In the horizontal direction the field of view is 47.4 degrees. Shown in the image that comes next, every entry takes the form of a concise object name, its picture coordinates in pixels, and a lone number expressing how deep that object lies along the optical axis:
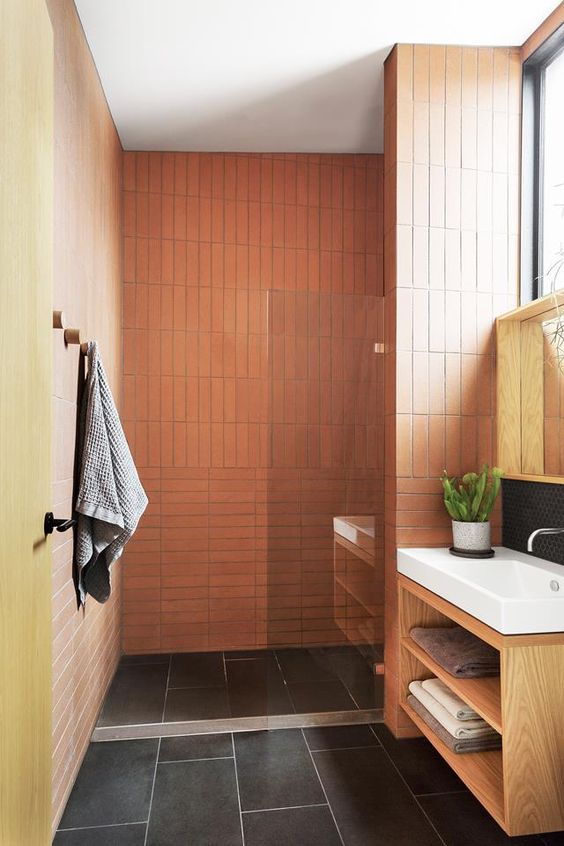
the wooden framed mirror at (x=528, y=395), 2.37
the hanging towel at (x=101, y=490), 1.98
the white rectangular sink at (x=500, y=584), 1.67
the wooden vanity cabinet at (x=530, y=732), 1.67
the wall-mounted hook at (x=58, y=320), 1.78
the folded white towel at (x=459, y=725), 1.97
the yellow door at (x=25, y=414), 1.14
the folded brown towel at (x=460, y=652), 2.01
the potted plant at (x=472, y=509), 2.35
